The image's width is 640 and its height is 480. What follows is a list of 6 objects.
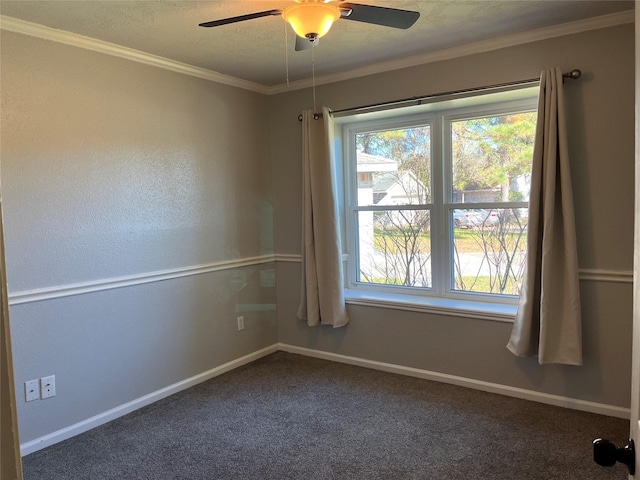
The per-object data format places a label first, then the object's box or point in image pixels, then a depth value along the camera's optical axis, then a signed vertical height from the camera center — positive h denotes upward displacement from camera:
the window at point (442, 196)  3.22 +0.10
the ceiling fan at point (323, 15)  1.85 +0.82
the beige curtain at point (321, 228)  3.63 -0.12
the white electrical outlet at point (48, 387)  2.57 -0.92
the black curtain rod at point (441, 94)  2.70 +0.79
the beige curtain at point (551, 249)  2.69 -0.27
